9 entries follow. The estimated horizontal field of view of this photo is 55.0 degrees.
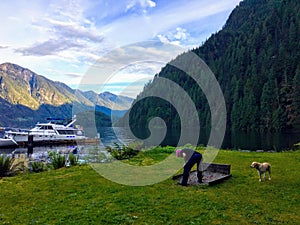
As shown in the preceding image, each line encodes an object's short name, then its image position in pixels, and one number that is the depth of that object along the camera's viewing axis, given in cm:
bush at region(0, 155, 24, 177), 1736
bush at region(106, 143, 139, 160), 2166
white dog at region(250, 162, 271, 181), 1259
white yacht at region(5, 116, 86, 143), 6293
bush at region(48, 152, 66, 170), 1897
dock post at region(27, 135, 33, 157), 6028
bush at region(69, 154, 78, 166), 1998
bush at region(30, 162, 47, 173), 1848
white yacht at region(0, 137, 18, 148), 5982
